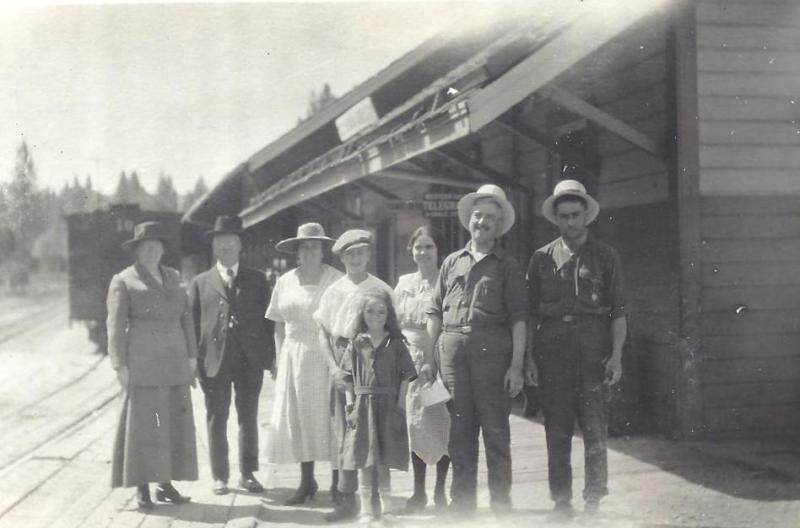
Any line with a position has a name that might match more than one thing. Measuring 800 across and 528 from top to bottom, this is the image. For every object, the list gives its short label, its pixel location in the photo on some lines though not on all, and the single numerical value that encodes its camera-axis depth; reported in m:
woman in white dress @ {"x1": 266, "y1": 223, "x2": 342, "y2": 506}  5.21
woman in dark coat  5.20
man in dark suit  5.61
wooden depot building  6.38
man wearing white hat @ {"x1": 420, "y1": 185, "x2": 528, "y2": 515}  4.54
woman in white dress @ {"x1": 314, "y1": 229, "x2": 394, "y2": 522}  4.74
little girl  4.56
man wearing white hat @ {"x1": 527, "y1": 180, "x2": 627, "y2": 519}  4.62
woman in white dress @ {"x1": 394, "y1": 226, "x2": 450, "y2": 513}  4.91
